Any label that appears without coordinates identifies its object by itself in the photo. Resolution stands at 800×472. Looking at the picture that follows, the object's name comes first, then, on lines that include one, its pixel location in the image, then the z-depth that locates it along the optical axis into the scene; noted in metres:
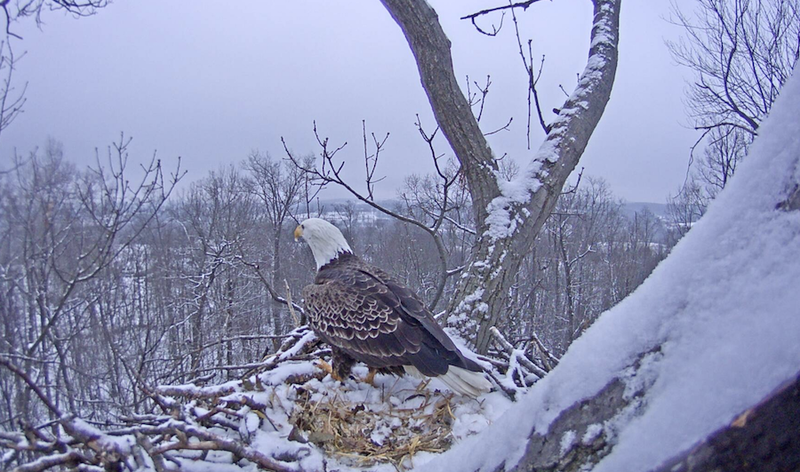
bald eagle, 2.56
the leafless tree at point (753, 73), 7.05
